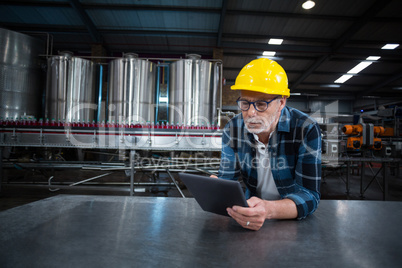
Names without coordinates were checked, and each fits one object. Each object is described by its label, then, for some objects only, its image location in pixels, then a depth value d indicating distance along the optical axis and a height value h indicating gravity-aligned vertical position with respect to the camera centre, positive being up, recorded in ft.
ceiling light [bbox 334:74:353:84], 36.78 +10.70
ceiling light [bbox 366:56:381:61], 29.60 +11.10
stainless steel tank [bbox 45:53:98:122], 17.04 +3.66
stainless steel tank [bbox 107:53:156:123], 16.83 +3.65
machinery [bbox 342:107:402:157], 15.31 +0.27
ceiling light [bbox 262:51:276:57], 29.58 +11.43
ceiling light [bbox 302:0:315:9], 20.58 +12.44
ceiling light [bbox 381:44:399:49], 27.17 +11.62
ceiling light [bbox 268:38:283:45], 26.68 +11.82
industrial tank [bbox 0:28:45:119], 16.26 +4.57
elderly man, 3.56 -0.08
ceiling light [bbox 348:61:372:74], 31.74 +11.05
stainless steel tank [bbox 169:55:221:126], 16.63 +3.53
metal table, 1.90 -0.98
